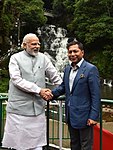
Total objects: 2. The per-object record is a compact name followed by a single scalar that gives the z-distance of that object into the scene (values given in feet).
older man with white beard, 8.08
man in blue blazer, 7.57
